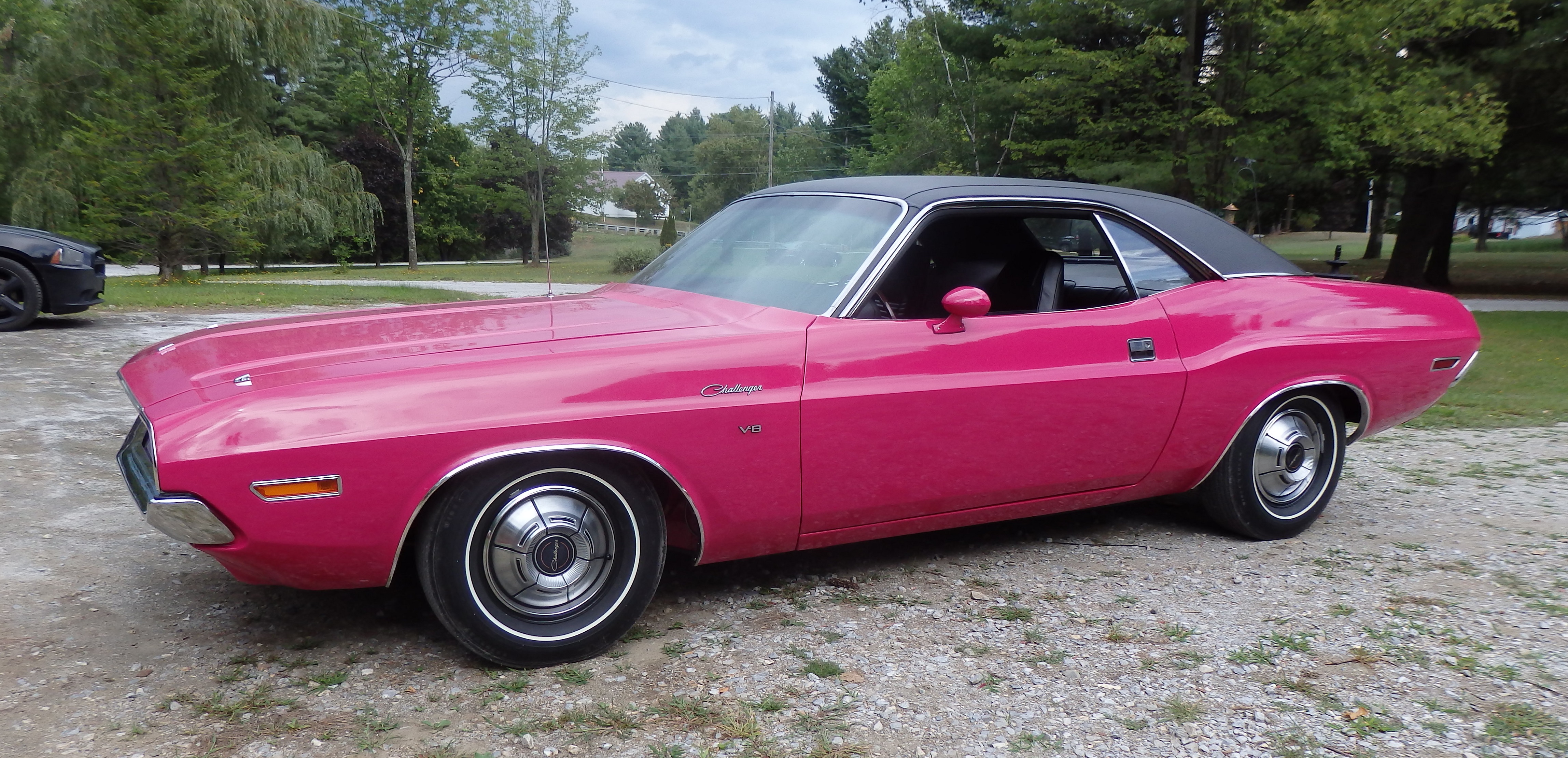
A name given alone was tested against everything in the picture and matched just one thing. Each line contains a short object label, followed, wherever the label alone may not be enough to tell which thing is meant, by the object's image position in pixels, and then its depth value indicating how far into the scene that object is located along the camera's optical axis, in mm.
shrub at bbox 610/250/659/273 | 32656
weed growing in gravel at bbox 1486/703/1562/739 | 2658
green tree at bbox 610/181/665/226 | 79250
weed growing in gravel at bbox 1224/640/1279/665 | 3082
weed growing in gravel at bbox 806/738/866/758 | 2490
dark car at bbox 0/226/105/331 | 9508
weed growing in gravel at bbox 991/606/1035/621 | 3393
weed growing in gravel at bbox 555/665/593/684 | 2889
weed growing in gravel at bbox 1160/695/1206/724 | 2717
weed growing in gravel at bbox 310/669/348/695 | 2803
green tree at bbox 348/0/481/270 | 35000
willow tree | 18281
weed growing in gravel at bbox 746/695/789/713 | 2723
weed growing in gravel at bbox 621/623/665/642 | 3191
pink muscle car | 2680
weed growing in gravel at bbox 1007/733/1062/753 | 2557
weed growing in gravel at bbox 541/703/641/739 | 2590
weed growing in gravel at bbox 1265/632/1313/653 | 3180
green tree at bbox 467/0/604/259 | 37906
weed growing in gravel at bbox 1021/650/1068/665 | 3061
